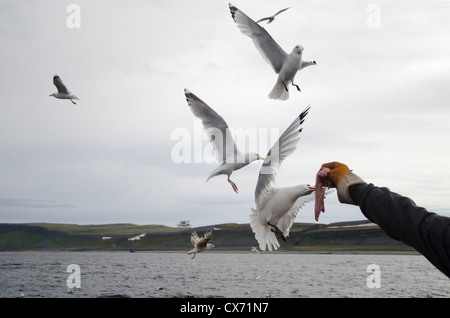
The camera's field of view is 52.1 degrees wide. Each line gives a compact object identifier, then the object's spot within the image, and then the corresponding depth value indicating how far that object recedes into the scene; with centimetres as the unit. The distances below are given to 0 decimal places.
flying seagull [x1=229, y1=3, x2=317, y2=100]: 598
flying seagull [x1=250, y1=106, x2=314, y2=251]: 326
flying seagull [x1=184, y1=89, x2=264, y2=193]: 441
